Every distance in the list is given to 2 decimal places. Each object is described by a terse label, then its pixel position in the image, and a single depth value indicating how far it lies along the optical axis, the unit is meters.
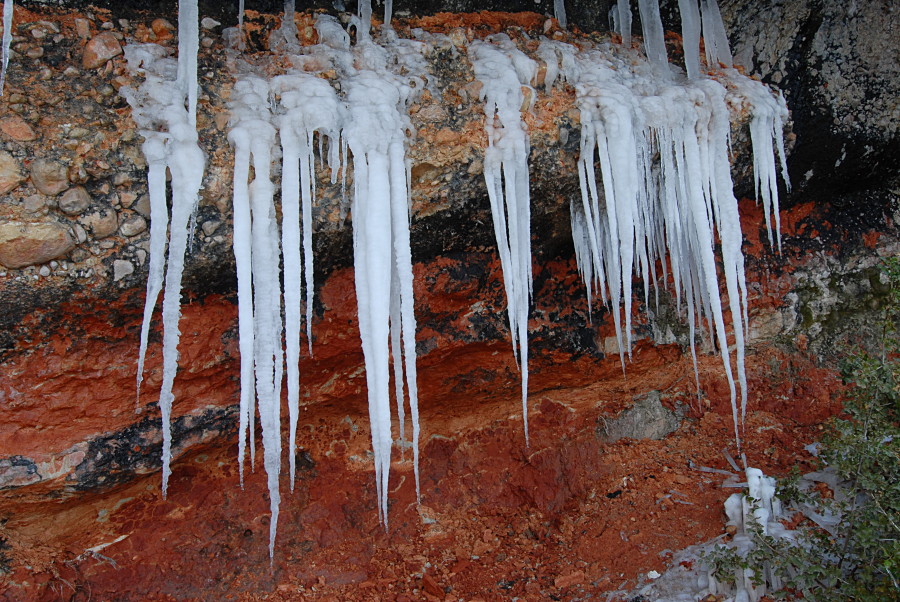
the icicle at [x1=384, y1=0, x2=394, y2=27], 3.62
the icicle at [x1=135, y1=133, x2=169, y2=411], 2.80
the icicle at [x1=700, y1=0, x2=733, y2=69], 4.01
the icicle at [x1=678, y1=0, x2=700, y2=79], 3.87
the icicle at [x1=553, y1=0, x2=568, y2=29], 3.94
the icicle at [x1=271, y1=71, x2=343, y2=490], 2.92
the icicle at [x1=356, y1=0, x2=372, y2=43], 3.50
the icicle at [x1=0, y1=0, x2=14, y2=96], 2.73
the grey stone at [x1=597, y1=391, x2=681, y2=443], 4.54
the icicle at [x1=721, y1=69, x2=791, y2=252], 3.81
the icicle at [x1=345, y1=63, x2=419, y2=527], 2.93
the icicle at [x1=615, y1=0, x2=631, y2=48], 3.98
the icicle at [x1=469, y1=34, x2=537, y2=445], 3.35
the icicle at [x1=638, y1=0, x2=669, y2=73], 3.92
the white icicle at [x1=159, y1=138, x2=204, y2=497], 2.79
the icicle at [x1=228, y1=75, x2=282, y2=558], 2.89
